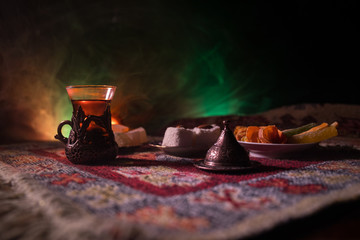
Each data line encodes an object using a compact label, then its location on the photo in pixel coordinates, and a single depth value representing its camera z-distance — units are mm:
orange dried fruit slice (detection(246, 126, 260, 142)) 846
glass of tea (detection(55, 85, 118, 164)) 727
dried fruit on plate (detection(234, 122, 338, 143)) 807
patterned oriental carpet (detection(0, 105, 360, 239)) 348
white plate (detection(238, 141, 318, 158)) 771
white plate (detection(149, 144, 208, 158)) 811
